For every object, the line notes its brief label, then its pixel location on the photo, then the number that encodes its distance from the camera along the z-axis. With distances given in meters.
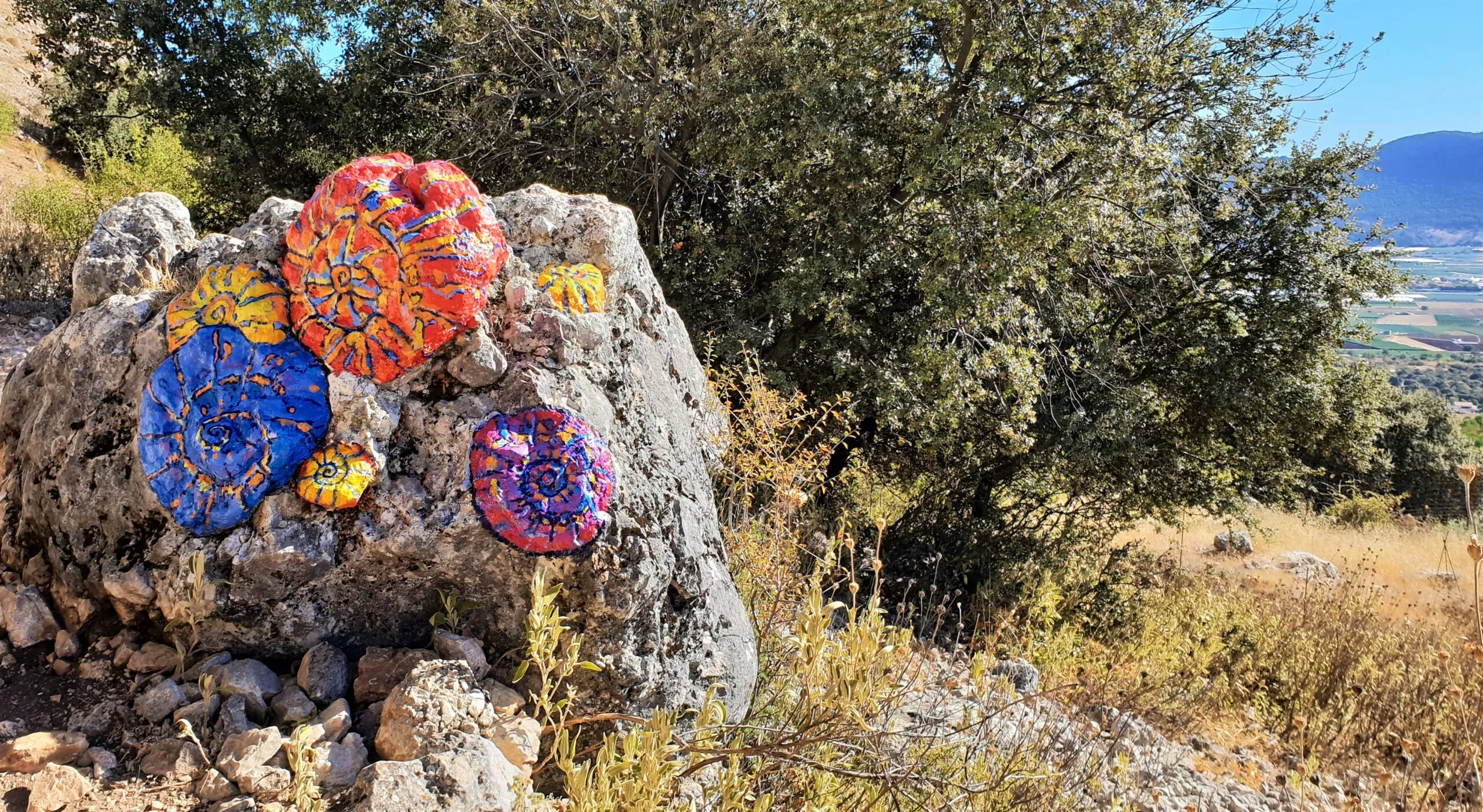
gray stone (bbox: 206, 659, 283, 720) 2.44
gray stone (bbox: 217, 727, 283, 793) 2.18
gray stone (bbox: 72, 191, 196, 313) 3.22
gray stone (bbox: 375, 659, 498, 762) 2.29
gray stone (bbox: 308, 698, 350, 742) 2.34
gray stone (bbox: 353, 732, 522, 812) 2.07
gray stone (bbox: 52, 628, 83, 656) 2.64
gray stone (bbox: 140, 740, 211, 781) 2.21
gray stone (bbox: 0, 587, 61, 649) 2.67
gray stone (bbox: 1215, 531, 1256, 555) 13.98
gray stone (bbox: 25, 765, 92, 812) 2.04
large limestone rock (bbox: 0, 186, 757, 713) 2.65
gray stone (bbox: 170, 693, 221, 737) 2.34
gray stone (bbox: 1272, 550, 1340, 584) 10.88
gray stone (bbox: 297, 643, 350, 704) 2.54
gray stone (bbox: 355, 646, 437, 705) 2.54
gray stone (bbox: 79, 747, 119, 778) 2.21
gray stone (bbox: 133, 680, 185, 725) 2.41
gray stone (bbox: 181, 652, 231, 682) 2.55
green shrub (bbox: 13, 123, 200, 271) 9.70
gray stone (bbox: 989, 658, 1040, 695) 4.82
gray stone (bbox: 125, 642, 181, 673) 2.60
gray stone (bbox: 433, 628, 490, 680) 2.60
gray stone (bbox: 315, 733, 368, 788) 2.21
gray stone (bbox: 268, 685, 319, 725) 2.42
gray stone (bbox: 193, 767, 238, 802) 2.13
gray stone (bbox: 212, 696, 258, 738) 2.34
